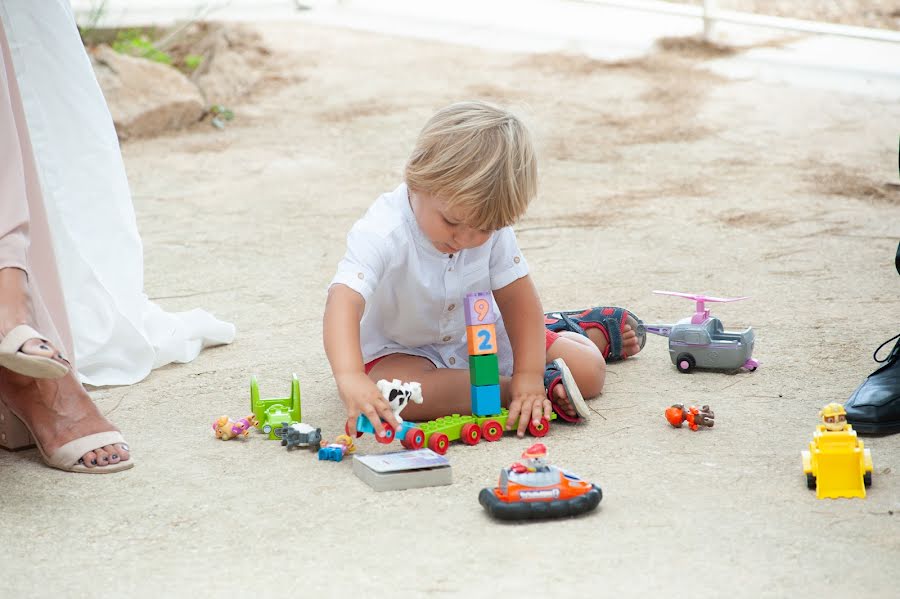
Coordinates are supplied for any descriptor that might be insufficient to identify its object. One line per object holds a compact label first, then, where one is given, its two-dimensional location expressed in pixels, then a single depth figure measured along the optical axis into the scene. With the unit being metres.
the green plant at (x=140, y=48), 11.83
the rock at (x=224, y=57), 11.40
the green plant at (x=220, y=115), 10.42
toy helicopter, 4.43
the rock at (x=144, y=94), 10.03
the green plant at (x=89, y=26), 11.25
